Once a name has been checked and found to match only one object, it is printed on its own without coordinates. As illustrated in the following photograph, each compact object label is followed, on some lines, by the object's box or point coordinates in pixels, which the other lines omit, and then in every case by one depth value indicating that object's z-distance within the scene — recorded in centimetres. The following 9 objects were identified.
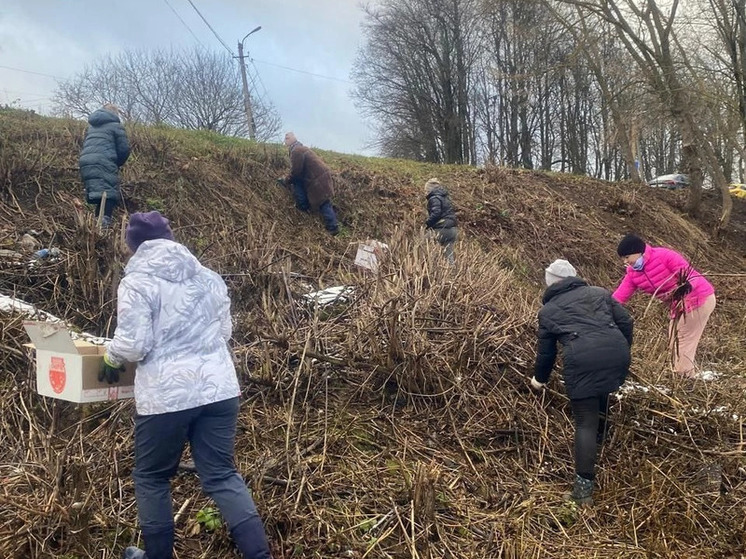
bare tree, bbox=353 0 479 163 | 2611
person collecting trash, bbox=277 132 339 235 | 808
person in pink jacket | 460
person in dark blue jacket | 606
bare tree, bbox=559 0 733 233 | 1270
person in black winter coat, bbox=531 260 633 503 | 326
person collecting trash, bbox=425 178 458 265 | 771
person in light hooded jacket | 234
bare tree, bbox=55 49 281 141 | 2656
